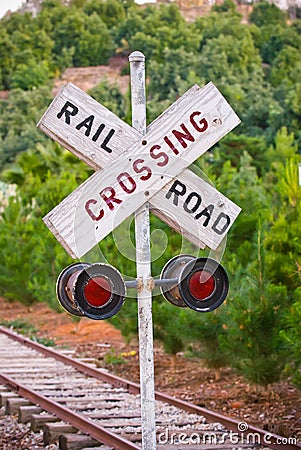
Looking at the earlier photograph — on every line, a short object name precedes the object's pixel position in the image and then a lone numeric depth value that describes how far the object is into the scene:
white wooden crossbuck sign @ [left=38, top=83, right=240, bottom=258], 9.23
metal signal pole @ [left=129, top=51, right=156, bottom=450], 9.45
